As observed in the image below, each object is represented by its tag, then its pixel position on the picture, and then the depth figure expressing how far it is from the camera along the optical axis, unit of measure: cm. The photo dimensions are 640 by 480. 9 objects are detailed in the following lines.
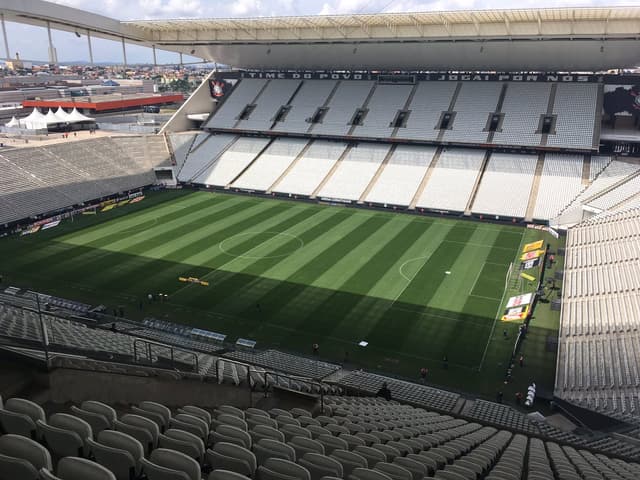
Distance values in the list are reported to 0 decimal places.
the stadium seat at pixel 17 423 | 530
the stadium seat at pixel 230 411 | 873
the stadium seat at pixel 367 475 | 571
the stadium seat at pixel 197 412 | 755
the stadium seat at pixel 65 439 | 513
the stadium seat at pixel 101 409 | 625
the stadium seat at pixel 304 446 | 669
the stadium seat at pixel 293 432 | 783
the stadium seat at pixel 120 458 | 491
